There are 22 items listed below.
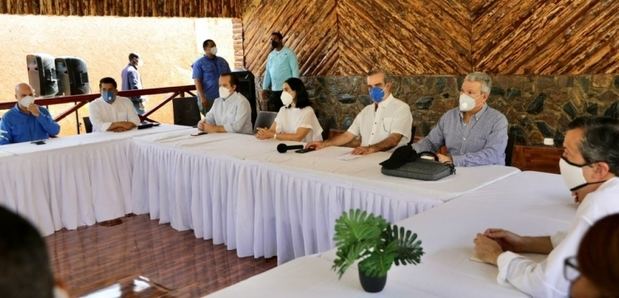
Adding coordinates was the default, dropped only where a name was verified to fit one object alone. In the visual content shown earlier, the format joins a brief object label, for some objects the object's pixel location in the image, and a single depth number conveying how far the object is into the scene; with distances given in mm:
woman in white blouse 4242
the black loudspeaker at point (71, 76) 8156
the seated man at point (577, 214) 1453
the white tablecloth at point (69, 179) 3980
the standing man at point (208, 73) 7316
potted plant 1518
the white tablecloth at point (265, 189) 2750
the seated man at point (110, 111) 4977
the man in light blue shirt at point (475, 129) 3180
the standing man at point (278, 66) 7133
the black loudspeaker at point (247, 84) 7926
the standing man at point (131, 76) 7727
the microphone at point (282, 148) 3617
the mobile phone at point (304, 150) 3609
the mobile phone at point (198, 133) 4595
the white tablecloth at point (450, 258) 1602
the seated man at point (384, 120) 3830
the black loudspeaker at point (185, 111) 6406
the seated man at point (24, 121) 4516
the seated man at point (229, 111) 4891
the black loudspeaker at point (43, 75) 7971
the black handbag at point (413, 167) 2748
